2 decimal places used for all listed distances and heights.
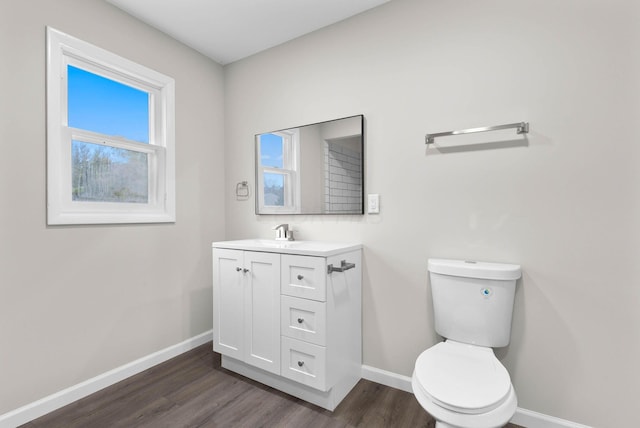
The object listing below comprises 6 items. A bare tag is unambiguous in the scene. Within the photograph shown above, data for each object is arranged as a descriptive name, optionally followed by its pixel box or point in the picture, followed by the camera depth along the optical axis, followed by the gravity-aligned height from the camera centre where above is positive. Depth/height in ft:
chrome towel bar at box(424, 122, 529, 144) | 4.89 +1.42
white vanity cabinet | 5.47 -2.03
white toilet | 3.49 -2.18
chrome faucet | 7.51 -0.48
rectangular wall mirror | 6.63 +1.10
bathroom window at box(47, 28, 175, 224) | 5.60 +1.68
